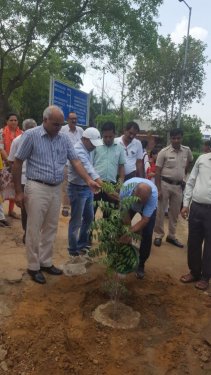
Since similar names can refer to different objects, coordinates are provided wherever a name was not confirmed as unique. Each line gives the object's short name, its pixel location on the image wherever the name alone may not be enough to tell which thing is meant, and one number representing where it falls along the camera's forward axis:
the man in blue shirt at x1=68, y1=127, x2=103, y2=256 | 4.48
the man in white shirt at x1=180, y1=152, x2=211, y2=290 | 4.35
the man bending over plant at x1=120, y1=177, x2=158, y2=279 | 3.71
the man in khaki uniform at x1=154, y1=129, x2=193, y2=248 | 5.79
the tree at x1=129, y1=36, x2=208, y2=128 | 22.66
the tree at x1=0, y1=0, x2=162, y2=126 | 13.27
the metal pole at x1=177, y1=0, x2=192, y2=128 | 18.98
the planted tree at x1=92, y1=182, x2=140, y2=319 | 3.50
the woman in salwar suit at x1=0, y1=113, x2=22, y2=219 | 6.25
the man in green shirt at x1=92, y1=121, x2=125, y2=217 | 4.99
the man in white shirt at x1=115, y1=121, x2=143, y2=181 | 5.82
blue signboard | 7.71
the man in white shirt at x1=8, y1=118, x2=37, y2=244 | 5.16
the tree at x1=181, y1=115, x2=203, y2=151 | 28.45
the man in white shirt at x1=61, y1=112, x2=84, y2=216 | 6.54
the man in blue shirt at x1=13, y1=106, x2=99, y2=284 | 3.85
